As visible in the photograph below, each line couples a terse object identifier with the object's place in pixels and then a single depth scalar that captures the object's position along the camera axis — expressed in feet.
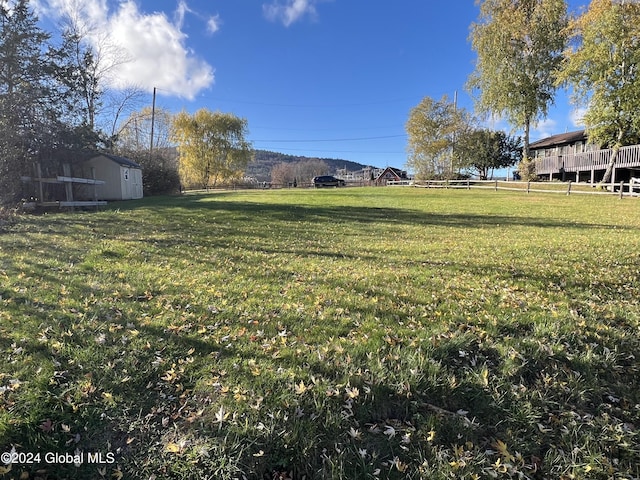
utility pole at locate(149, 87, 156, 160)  99.96
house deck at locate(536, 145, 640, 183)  75.72
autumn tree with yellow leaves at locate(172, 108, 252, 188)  149.37
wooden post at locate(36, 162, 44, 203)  46.29
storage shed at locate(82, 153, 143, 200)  75.41
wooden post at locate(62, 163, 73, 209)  51.31
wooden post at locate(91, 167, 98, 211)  72.40
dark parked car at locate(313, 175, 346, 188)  162.30
